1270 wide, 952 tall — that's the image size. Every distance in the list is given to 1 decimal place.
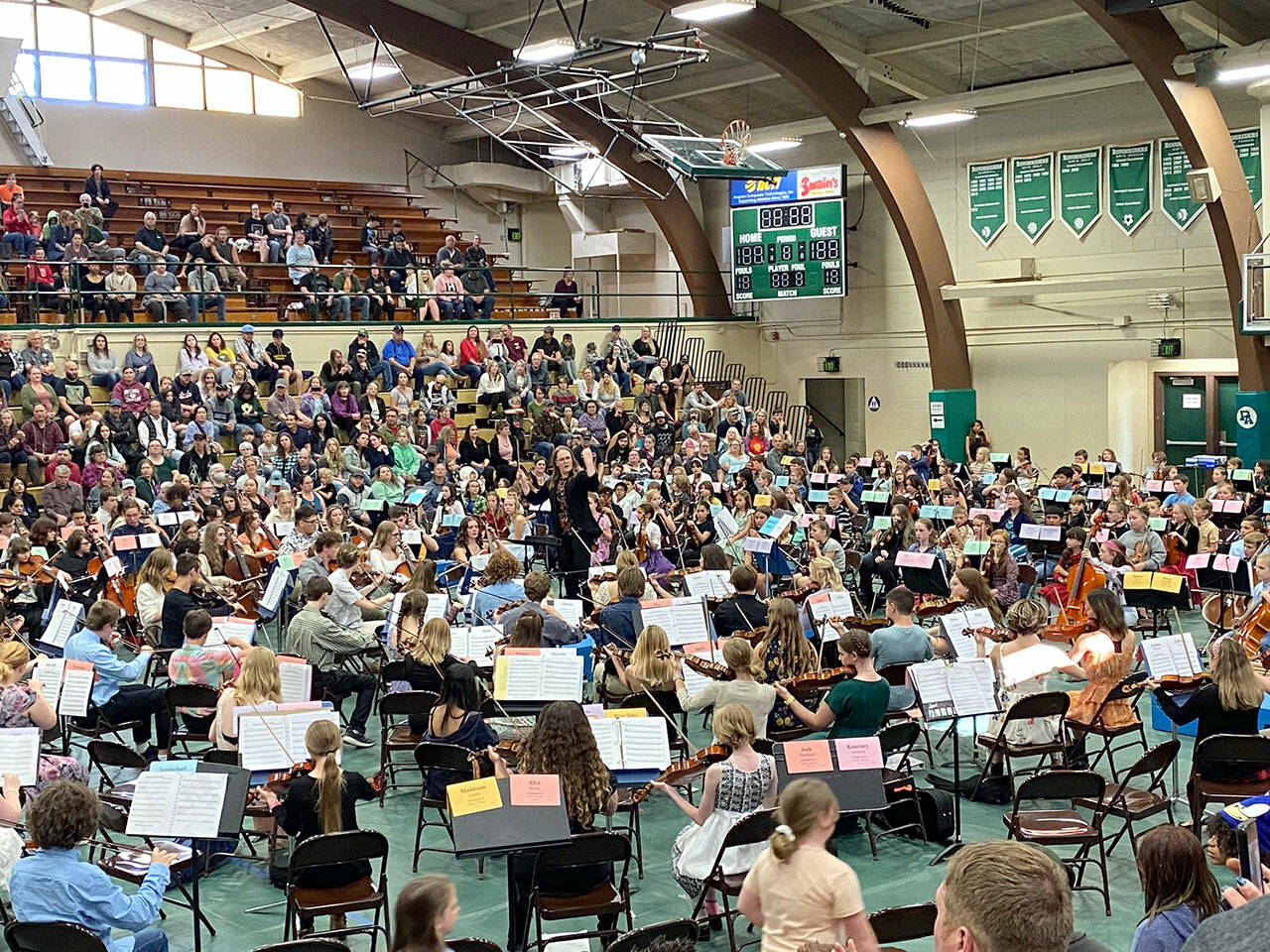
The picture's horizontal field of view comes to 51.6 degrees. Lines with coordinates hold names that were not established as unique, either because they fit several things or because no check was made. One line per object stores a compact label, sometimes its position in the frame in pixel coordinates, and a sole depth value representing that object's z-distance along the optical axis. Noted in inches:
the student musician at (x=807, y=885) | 182.9
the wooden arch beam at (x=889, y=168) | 766.5
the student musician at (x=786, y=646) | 330.6
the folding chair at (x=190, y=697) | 321.4
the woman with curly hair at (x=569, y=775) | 239.3
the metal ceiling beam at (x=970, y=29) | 738.8
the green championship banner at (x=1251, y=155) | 762.8
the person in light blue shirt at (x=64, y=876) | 202.7
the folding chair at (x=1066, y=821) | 249.6
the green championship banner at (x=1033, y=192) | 861.2
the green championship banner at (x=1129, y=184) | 815.1
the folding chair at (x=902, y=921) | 190.2
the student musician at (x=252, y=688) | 287.7
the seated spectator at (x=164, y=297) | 772.6
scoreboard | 925.8
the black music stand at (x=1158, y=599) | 418.9
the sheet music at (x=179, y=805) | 231.0
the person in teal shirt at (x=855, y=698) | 290.5
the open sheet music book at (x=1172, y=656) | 308.2
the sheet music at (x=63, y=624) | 363.3
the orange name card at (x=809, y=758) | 245.9
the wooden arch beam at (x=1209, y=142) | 668.3
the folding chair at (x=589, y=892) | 225.8
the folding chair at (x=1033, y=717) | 298.7
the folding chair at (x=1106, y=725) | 308.0
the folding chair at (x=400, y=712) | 317.1
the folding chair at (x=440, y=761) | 275.1
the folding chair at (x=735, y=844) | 233.3
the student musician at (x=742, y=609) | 395.9
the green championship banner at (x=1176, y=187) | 791.1
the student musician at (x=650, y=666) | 327.6
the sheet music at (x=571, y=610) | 377.1
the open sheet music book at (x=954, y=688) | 286.0
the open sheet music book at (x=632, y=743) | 265.0
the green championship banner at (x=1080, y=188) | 839.3
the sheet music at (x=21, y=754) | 254.4
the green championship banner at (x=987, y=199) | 888.3
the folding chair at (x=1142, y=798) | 264.5
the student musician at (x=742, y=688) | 295.9
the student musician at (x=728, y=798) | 241.6
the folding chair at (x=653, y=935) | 187.2
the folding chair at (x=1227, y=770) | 266.5
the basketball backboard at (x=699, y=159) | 685.9
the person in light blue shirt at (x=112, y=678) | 332.2
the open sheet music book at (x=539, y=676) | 300.5
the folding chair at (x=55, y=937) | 196.4
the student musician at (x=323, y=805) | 243.4
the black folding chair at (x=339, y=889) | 226.1
